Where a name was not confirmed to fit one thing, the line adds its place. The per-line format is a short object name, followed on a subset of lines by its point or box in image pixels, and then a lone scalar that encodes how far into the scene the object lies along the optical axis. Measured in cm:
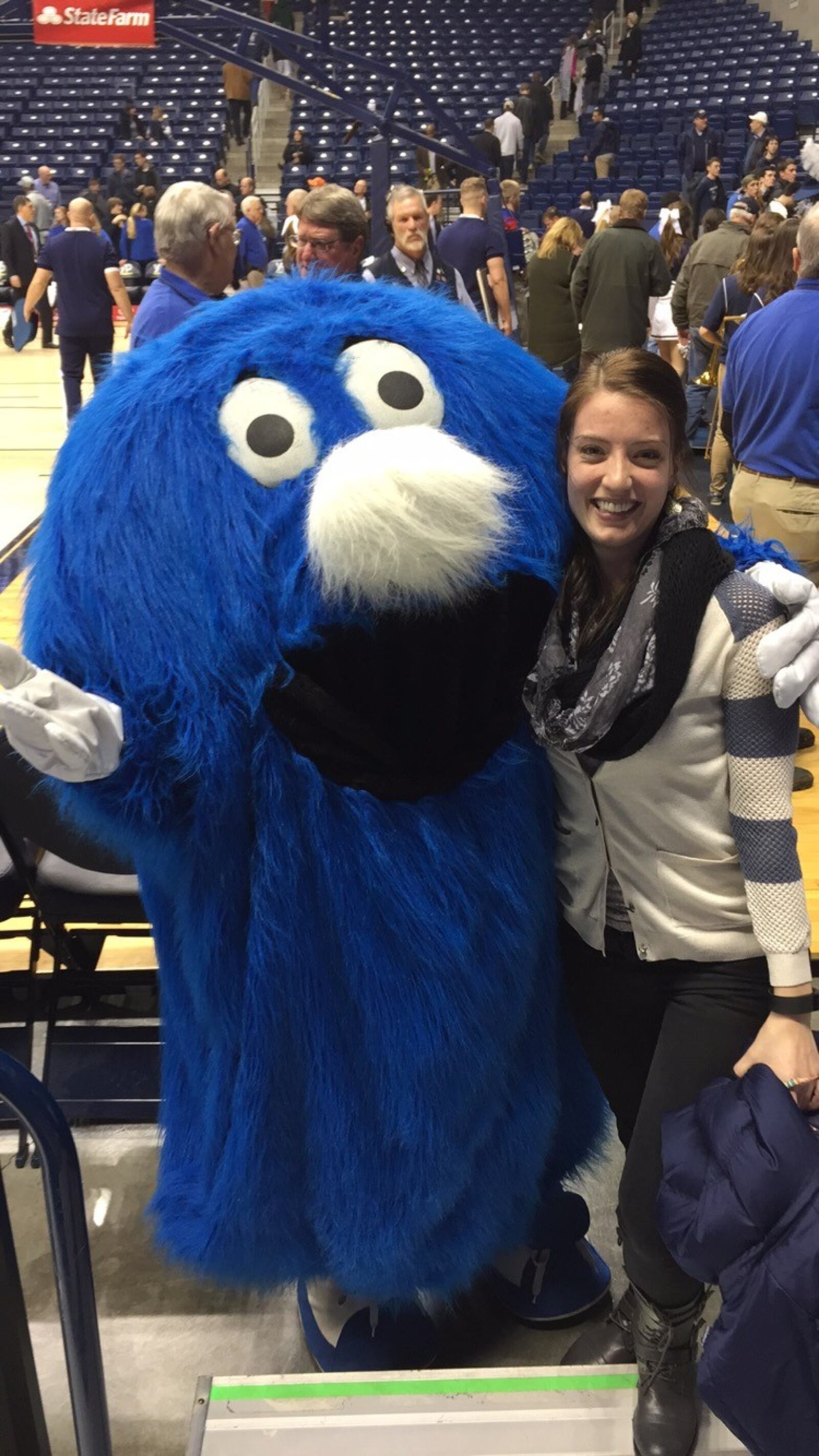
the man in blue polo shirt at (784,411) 342
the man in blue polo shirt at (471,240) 640
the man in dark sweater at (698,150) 1480
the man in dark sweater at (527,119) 1713
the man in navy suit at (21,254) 1208
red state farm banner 898
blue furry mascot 145
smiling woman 144
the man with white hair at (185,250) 322
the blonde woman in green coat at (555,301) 718
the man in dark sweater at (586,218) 1270
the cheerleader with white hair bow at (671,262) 751
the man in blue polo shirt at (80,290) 738
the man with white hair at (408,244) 464
